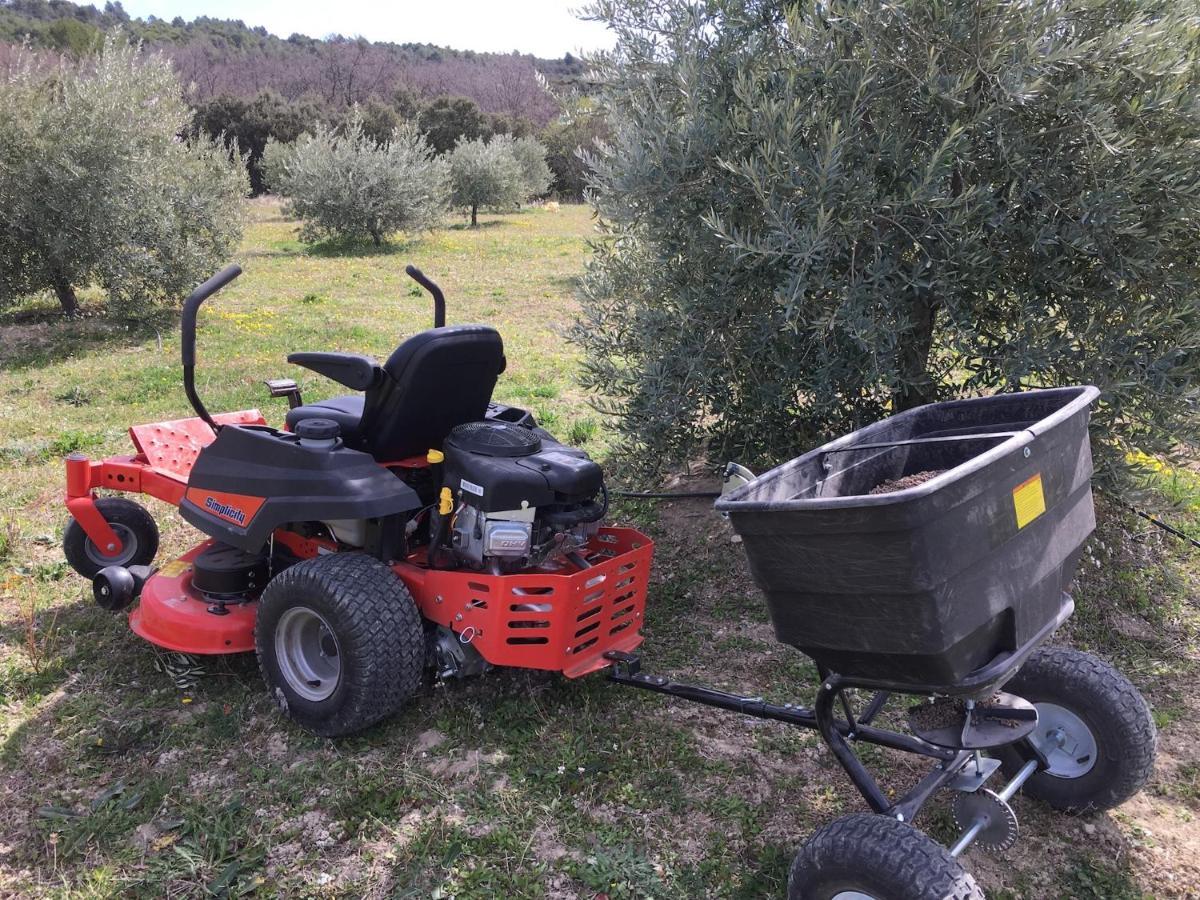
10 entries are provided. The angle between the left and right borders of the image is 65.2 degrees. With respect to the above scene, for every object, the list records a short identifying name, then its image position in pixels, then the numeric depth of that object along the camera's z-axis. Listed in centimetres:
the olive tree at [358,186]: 2094
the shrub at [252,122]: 4162
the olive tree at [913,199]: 368
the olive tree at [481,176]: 2856
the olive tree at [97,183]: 1092
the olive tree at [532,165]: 3409
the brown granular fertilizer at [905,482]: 267
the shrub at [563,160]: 3675
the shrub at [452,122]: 4375
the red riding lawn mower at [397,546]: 340
